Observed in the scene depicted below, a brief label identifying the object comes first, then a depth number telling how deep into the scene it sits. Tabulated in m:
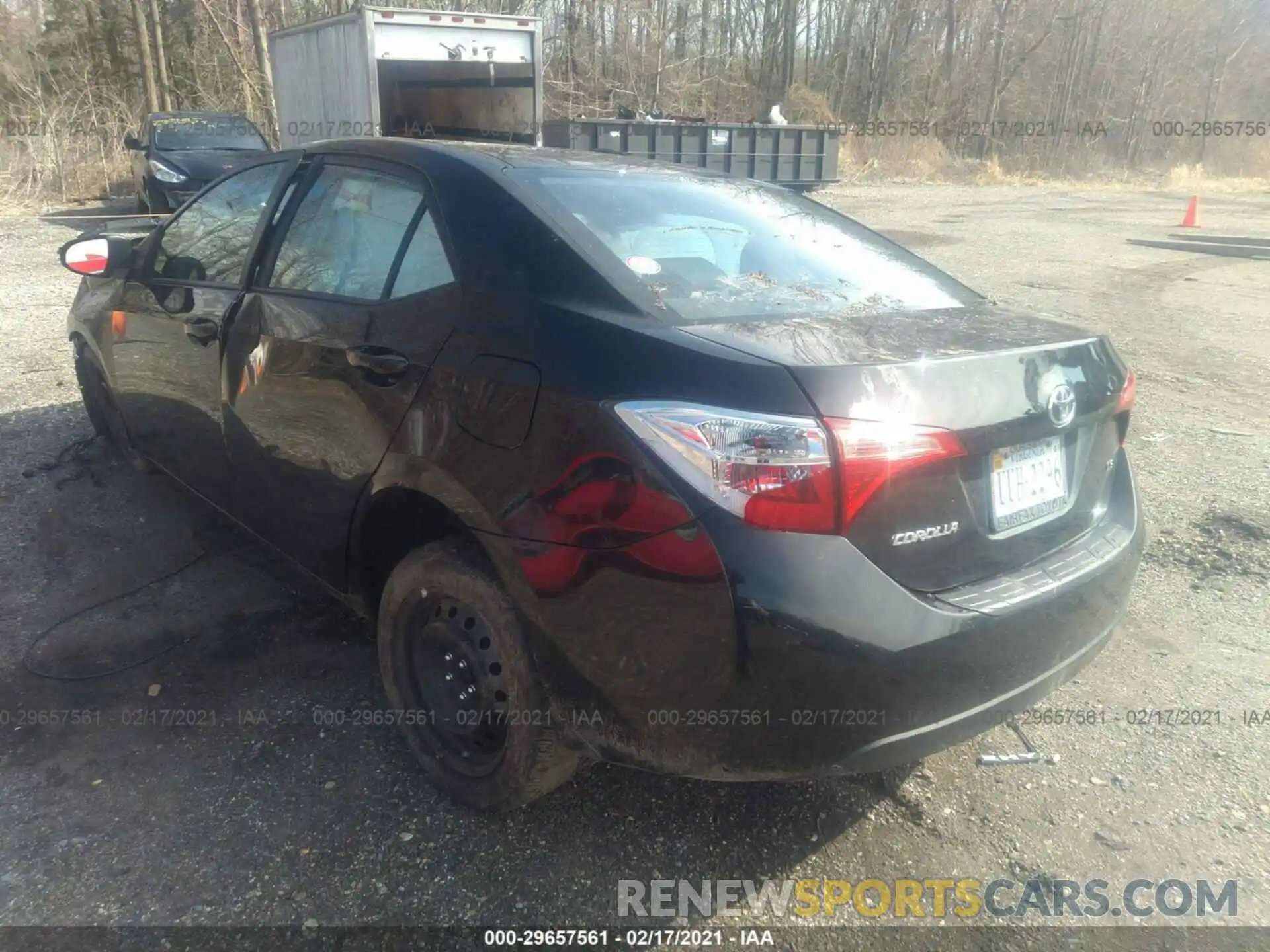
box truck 10.85
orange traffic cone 19.39
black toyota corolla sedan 1.78
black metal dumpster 15.49
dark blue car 13.34
